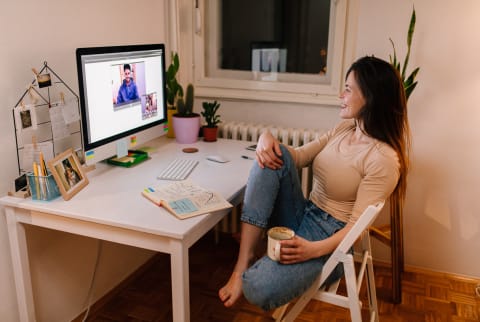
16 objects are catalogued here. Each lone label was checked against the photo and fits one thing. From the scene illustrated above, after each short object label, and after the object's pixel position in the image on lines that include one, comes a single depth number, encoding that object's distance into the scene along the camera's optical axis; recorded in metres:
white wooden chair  1.37
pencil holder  1.50
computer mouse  2.00
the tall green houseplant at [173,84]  2.33
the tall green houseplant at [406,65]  2.03
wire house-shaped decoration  1.58
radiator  2.42
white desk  1.37
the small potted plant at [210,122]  2.37
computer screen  1.61
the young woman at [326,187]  1.45
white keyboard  1.78
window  2.46
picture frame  1.50
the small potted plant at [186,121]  2.30
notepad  1.46
